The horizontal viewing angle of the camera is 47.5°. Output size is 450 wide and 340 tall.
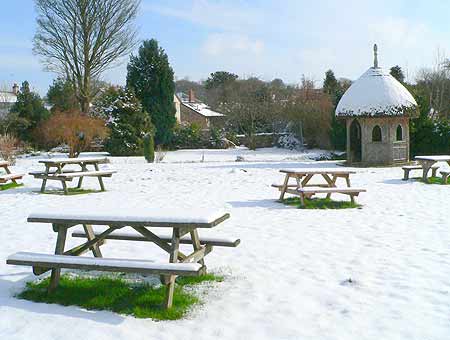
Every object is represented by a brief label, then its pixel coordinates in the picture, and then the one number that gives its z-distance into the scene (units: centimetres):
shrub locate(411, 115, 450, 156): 2302
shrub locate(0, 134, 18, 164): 2150
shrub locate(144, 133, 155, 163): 2200
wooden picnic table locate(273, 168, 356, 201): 1057
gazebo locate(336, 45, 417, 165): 1973
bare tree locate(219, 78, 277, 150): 3875
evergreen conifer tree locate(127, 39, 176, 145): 3438
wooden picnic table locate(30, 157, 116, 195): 1266
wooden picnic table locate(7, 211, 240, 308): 454
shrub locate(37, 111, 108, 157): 2456
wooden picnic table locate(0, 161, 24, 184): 1323
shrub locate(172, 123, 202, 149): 3569
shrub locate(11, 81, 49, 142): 3441
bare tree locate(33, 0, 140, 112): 3177
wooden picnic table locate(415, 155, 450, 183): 1401
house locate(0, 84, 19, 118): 3734
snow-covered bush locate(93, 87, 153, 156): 2823
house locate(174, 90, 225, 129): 5195
